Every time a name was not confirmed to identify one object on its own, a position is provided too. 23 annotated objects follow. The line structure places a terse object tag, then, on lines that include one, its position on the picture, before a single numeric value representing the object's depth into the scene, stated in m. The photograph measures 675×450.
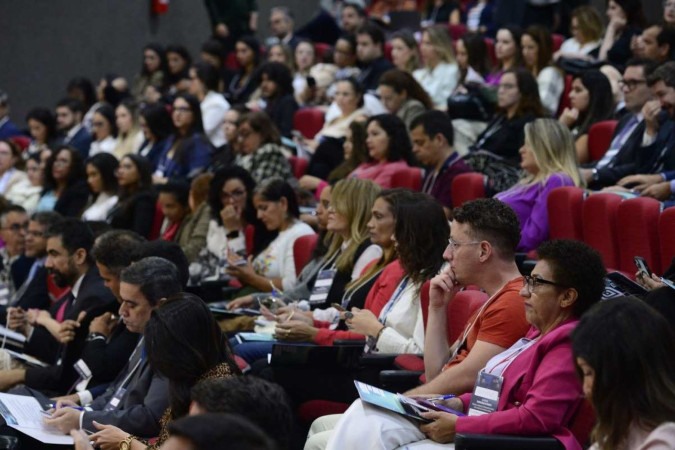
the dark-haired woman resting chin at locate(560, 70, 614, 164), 9.50
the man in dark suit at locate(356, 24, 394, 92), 13.05
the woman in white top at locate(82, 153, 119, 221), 11.24
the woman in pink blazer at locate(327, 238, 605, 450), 4.45
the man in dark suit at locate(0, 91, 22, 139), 15.05
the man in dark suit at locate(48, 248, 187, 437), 5.26
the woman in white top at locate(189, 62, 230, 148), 12.94
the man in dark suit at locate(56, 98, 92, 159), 14.75
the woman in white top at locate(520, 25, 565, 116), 10.74
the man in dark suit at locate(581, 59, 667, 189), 8.12
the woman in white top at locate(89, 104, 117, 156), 13.65
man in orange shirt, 5.10
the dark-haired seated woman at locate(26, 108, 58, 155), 14.31
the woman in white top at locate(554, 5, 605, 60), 11.81
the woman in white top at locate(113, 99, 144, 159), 13.24
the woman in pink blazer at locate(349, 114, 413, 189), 9.36
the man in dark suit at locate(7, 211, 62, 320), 8.50
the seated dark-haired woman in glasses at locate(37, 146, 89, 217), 11.60
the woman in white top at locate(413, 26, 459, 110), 12.08
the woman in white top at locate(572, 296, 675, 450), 3.68
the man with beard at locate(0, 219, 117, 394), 7.06
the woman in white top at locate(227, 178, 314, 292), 8.62
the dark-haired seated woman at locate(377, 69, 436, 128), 10.96
